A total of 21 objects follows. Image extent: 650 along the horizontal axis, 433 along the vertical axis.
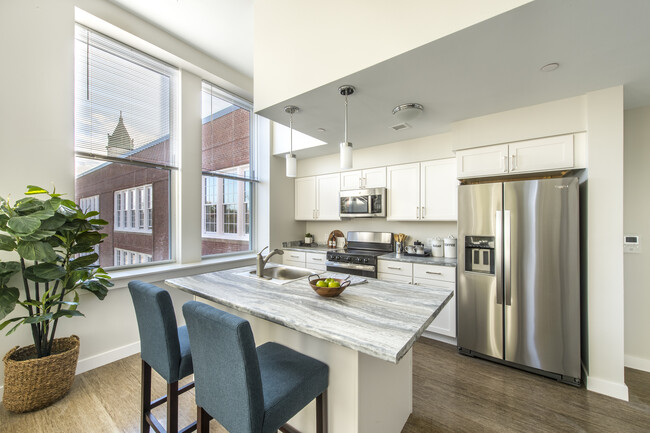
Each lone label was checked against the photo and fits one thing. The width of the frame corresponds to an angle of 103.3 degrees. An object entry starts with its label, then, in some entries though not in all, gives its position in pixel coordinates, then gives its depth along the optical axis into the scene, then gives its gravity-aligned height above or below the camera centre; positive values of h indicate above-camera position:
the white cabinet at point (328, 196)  4.20 +0.35
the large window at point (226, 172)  3.57 +0.68
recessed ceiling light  1.80 +1.07
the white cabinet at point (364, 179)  3.80 +0.60
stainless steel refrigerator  2.21 -0.53
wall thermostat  2.51 -0.26
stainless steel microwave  3.71 +0.22
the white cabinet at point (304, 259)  3.97 -0.68
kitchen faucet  2.12 -0.39
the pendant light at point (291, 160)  2.35 +0.53
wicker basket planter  1.84 -1.19
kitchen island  1.12 -0.50
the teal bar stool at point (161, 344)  1.38 -0.72
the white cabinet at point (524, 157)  2.30 +0.60
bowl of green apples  1.51 -0.42
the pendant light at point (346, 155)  1.97 +0.48
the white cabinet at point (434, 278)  2.87 -0.71
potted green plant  1.77 -0.51
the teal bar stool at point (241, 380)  0.98 -0.75
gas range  3.42 -0.51
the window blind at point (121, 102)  2.53 +1.25
